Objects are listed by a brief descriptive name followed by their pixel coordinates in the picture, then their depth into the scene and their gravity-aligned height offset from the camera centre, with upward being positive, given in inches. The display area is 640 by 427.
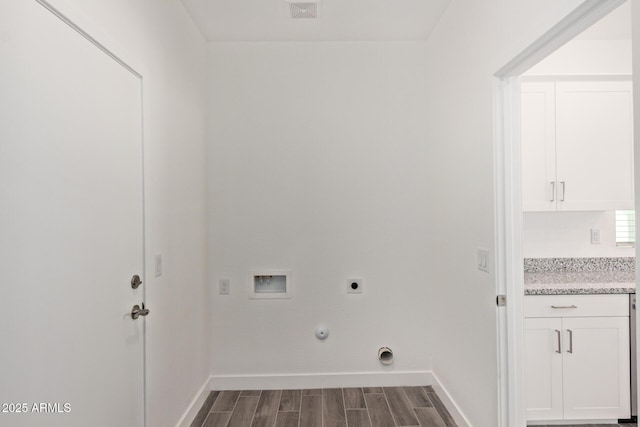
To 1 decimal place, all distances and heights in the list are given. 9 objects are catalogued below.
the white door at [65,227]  43.1 -1.5
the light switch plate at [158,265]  81.7 -10.0
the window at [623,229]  123.1 -5.4
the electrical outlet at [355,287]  123.6 -22.0
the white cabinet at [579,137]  108.7 +19.6
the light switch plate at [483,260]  82.6 -9.7
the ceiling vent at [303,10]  101.0 +51.0
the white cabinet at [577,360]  98.0 -35.1
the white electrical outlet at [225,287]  122.3 -21.5
